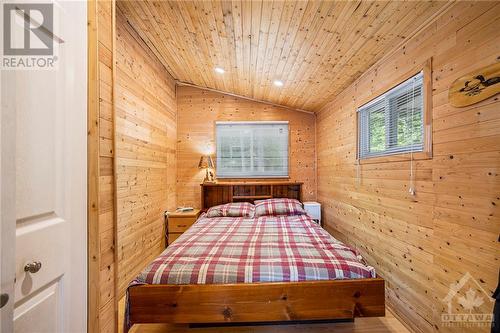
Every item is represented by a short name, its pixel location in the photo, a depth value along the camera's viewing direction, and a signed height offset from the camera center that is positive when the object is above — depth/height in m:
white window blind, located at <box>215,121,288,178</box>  4.20 +0.32
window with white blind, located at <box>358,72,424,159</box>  1.88 +0.44
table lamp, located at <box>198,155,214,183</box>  4.10 +0.06
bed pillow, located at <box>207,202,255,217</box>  3.43 -0.63
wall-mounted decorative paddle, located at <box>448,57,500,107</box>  1.26 +0.46
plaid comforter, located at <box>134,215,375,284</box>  1.65 -0.70
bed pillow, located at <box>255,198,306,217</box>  3.44 -0.59
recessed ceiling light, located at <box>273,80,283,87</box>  3.23 +1.18
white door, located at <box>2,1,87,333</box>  0.77 -0.06
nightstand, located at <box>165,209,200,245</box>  3.45 -0.81
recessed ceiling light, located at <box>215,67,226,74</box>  3.21 +1.36
